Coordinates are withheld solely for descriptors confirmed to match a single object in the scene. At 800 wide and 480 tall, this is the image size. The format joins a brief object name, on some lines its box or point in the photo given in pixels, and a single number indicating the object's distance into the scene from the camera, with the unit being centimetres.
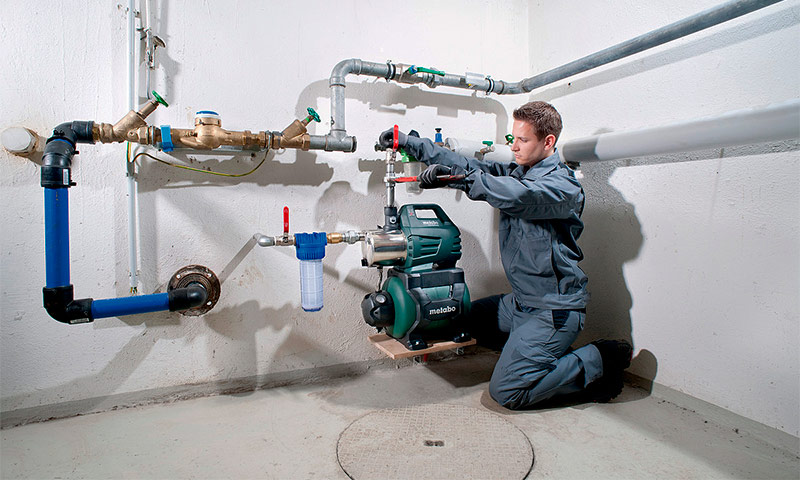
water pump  145
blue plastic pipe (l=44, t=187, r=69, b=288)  115
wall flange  142
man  137
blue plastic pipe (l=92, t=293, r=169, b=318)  122
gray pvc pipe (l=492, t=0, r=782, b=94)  119
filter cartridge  141
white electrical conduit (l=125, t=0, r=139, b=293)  131
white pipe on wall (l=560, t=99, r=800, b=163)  108
